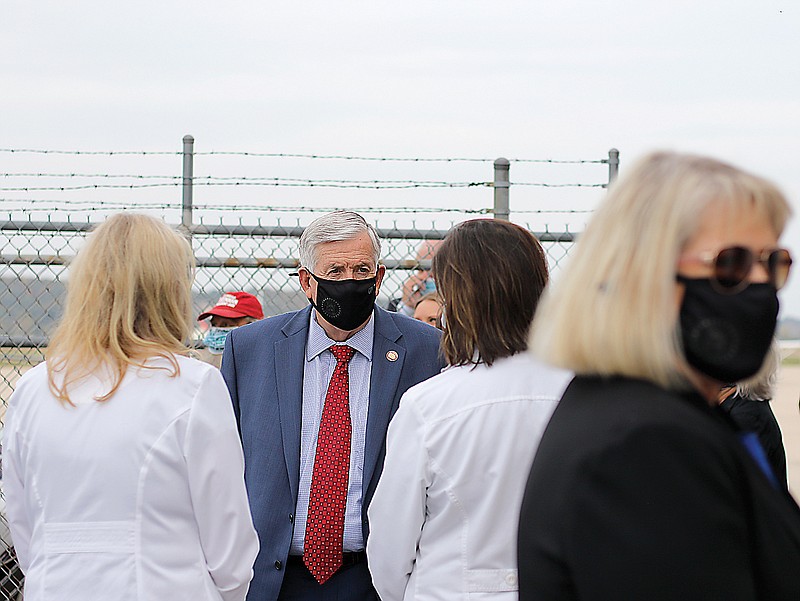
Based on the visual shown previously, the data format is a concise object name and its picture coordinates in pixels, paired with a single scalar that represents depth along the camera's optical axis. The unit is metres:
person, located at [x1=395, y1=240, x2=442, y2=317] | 5.57
